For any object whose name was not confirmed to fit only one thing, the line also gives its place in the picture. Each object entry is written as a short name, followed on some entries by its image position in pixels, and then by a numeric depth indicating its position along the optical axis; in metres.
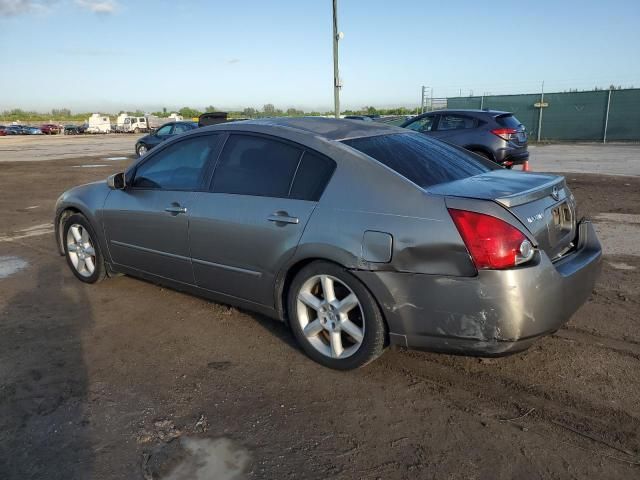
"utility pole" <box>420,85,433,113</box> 34.47
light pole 17.23
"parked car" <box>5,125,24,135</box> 64.19
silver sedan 2.82
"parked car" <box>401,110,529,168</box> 10.55
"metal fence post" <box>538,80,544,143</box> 28.62
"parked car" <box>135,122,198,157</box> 20.14
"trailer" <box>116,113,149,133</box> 63.41
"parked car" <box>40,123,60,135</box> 65.14
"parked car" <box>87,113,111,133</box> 62.69
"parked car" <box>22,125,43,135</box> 65.44
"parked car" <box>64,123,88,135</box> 63.91
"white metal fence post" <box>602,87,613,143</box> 26.20
